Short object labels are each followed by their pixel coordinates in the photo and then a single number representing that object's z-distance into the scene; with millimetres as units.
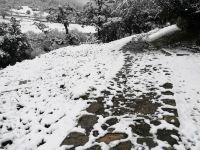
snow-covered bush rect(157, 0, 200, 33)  6877
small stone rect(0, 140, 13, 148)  2914
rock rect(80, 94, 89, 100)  3826
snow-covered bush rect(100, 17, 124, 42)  15947
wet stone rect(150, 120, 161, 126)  2857
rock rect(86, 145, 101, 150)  2473
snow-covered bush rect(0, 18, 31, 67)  15022
